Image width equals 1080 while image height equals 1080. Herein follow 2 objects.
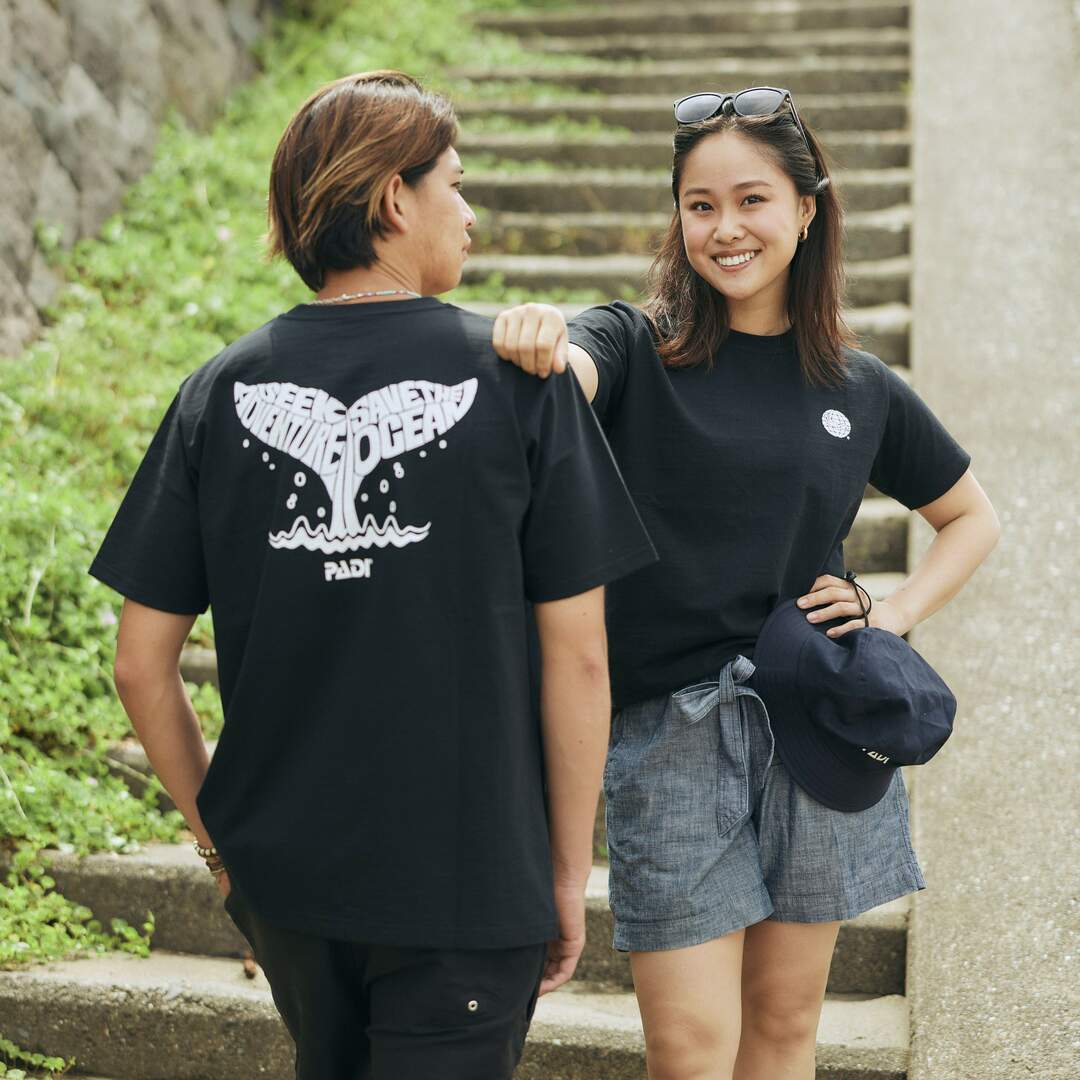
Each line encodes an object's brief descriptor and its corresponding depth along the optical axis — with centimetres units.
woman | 337
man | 306
